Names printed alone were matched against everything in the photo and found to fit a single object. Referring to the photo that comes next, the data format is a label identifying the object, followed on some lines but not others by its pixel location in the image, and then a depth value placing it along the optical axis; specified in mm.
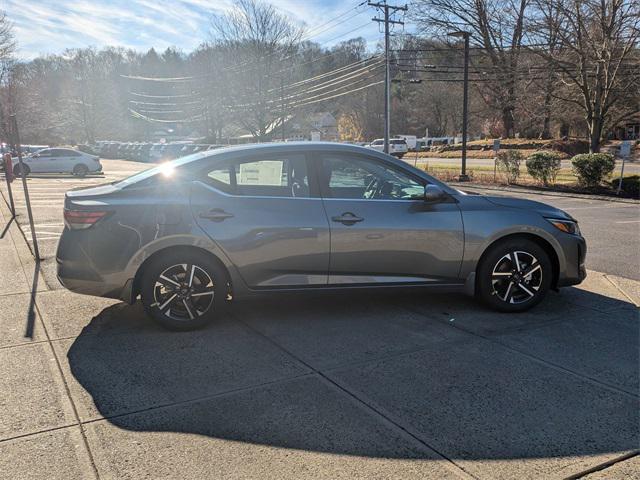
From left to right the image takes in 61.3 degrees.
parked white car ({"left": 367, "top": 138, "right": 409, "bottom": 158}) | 49431
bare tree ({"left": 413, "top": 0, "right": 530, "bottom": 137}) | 35438
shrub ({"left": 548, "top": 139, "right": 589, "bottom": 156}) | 44188
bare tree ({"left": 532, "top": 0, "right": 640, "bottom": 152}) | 22594
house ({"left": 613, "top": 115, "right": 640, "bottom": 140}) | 59094
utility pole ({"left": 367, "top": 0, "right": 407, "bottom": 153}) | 33469
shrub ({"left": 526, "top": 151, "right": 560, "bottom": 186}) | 20266
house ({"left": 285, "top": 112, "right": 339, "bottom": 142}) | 51175
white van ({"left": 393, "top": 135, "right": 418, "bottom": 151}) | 59925
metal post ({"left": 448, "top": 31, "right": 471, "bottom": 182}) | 24391
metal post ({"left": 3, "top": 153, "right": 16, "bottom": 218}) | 11672
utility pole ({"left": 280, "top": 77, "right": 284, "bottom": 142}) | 42738
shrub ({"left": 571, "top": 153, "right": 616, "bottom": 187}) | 18375
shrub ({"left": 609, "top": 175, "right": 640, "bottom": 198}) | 17203
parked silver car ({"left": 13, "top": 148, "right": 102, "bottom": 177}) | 28609
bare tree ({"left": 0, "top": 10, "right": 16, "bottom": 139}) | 42250
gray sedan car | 4359
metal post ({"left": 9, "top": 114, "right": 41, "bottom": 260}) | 7352
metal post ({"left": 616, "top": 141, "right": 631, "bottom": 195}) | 16672
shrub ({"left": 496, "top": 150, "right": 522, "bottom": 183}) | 21891
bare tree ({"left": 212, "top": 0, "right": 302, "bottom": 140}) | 44625
